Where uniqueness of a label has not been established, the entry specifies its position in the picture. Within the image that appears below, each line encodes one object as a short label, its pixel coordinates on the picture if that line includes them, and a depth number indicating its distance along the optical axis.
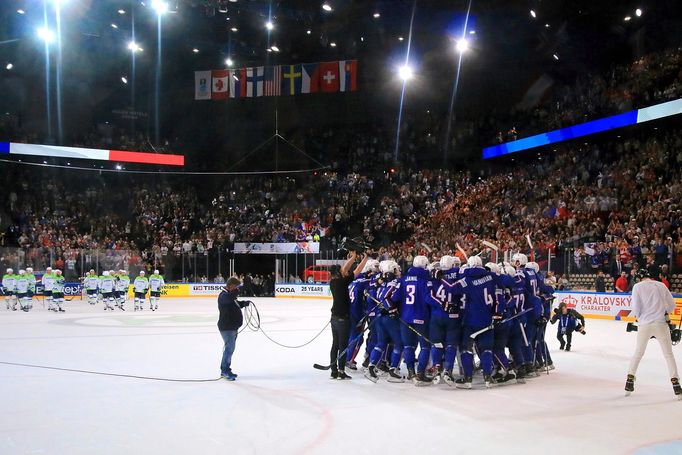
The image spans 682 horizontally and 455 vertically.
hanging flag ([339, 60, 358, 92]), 34.09
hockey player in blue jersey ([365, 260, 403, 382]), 8.62
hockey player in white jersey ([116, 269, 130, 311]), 22.73
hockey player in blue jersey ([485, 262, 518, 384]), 8.48
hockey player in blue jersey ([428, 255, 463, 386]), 8.12
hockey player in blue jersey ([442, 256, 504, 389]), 8.12
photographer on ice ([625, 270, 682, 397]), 7.51
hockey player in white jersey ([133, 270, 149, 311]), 21.86
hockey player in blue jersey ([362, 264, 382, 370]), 9.07
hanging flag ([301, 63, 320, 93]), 34.30
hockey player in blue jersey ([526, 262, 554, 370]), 9.42
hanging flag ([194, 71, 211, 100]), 36.09
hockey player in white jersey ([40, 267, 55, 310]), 21.64
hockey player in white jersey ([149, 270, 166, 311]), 22.39
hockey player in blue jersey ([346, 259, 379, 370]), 9.26
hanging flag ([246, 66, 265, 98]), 34.72
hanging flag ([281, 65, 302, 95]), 34.34
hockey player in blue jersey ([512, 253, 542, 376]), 9.05
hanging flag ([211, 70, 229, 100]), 35.69
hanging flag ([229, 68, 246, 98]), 35.03
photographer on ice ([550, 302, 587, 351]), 11.63
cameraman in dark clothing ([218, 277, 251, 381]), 8.70
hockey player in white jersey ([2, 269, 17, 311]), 22.08
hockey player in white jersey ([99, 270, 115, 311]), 22.42
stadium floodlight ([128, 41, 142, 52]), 30.30
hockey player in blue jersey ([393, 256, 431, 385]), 8.30
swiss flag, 34.31
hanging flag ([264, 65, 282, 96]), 34.47
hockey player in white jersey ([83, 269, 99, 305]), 24.17
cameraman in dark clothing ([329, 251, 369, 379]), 8.77
